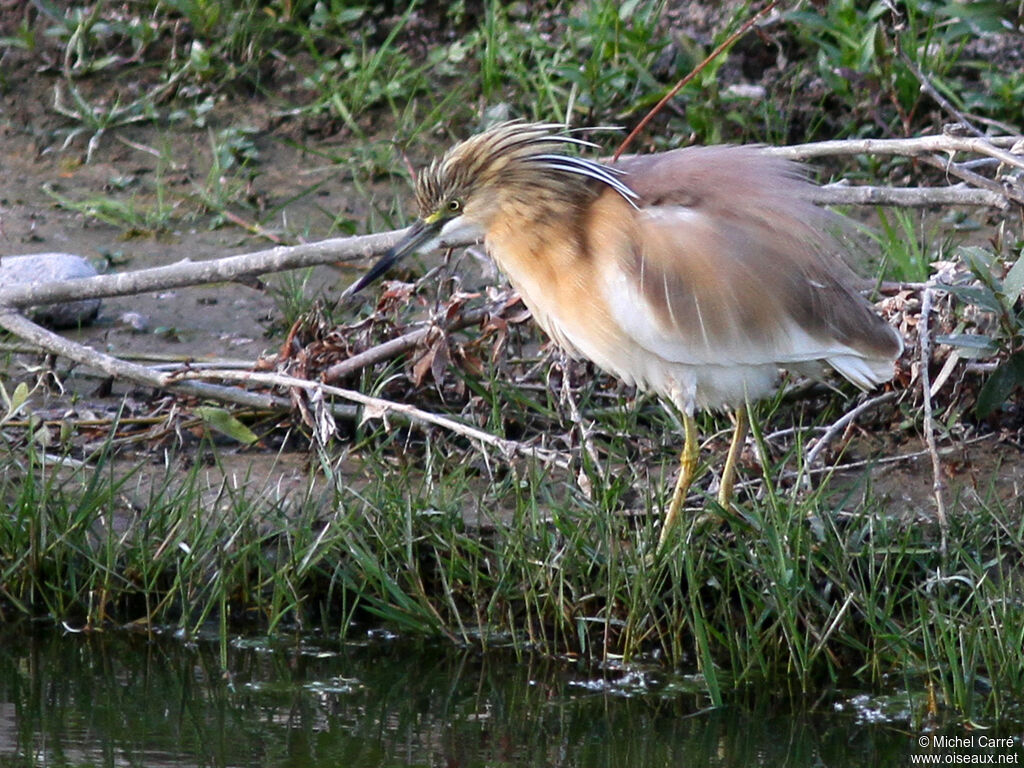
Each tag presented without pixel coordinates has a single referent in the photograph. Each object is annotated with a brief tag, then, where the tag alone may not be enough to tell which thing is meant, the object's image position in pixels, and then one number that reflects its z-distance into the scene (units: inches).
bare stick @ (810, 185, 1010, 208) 344.5
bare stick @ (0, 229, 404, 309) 349.4
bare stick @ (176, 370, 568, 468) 320.8
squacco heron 308.8
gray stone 412.8
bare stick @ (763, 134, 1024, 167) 317.4
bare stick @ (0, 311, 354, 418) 360.5
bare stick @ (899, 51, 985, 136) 331.6
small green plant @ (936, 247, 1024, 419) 312.2
